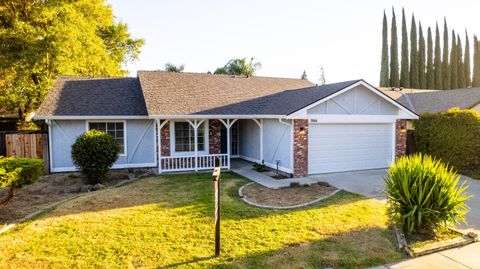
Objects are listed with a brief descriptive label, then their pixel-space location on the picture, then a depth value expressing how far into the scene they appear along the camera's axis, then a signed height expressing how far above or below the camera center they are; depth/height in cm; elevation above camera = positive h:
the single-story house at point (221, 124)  1215 -8
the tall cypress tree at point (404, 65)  4034 +748
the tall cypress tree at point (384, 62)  4096 +801
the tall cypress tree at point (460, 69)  4259 +733
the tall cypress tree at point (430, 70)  4106 +696
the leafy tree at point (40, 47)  1814 +462
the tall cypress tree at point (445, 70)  4153 +699
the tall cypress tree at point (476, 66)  4341 +791
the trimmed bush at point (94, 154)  1070 -117
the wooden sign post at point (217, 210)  540 -162
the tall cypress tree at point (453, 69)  4222 +725
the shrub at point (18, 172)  686 -120
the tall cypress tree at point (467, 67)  4331 +774
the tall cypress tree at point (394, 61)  4050 +807
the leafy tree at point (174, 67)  3822 +686
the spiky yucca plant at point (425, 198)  619 -159
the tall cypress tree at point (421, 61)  4066 +808
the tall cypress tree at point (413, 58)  4050 +843
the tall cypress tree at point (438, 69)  4116 +707
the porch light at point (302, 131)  1161 -37
